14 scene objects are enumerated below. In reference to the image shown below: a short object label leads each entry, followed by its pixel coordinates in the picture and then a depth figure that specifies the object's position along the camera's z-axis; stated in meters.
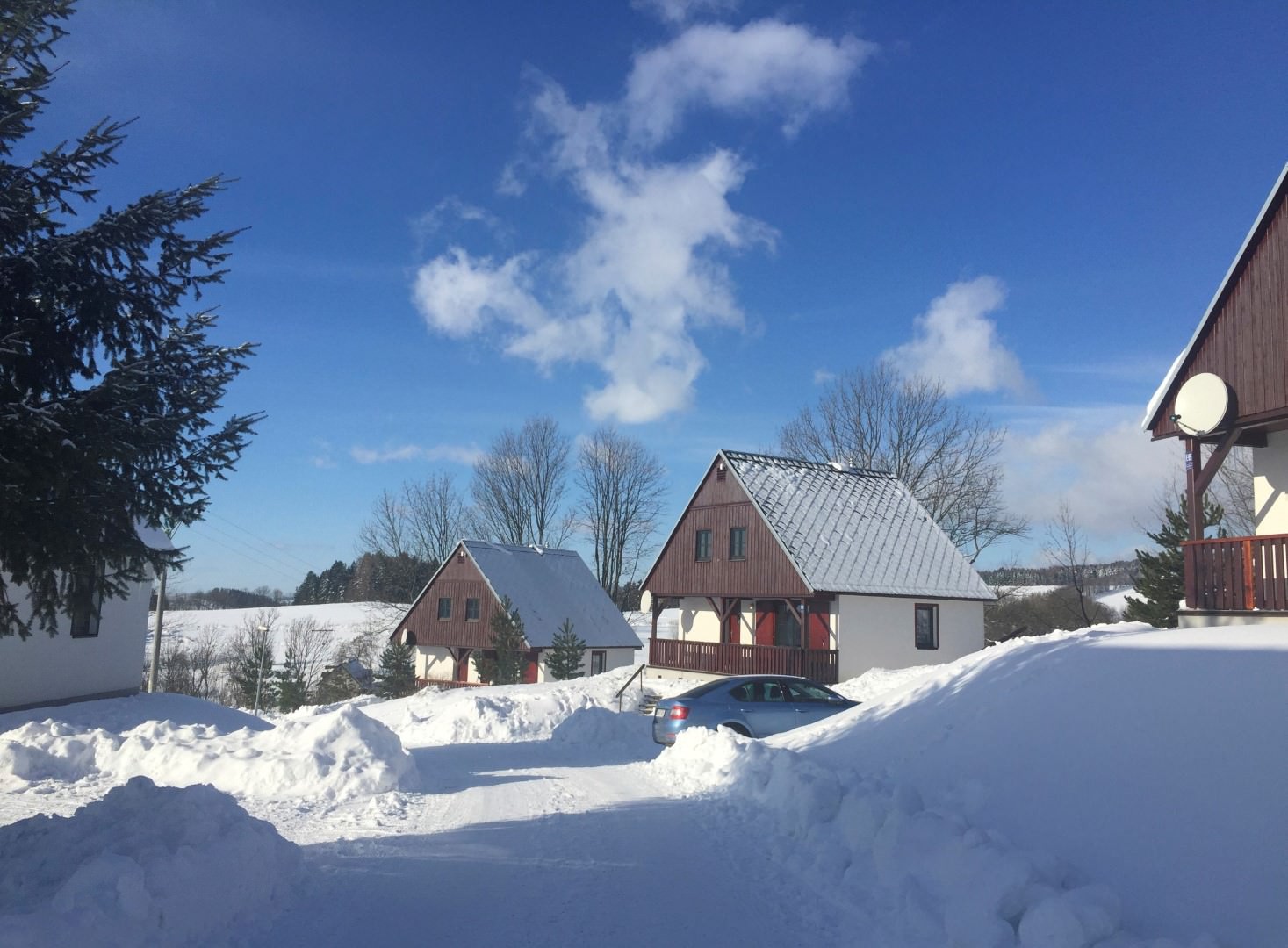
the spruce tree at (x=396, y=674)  40.28
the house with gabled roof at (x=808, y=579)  30.09
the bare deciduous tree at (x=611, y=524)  65.25
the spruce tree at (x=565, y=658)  34.56
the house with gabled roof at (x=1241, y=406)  14.01
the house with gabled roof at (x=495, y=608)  44.59
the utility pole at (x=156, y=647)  33.68
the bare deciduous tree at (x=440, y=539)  64.12
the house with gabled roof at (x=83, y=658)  17.78
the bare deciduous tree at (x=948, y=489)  49.31
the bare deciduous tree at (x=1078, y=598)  37.69
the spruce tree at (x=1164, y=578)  25.64
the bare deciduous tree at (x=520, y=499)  63.44
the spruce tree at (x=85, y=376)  6.37
